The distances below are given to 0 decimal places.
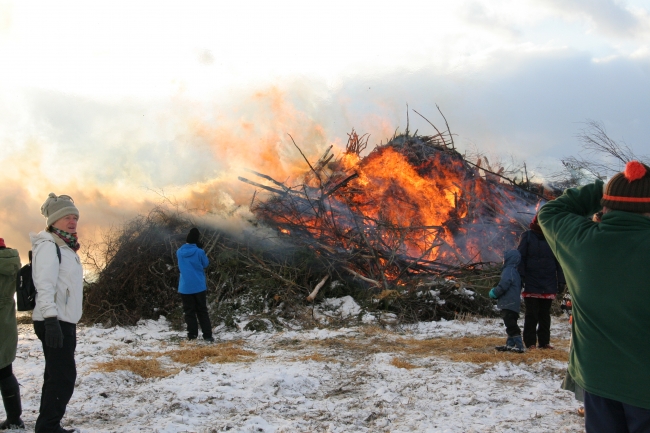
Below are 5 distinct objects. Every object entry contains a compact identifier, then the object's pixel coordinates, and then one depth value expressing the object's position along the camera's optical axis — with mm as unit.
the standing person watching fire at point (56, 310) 3936
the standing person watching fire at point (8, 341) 4309
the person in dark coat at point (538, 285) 6961
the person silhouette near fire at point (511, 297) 6914
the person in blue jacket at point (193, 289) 8742
